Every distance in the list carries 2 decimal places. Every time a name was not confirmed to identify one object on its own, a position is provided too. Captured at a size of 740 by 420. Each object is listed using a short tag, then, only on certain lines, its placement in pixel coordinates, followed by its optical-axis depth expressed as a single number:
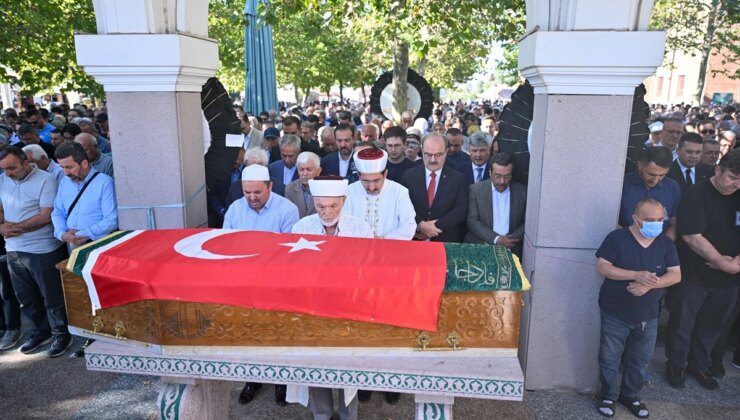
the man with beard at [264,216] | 4.11
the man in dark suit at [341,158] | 6.28
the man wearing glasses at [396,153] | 5.77
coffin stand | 2.71
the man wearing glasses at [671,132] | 6.62
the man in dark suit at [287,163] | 5.92
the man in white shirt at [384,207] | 4.21
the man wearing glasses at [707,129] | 8.13
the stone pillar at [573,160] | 3.63
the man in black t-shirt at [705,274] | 4.13
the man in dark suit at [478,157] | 6.08
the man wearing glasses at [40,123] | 9.48
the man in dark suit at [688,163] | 5.29
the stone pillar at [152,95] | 3.99
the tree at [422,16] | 7.58
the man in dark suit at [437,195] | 4.68
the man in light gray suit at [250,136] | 8.33
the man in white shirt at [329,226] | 3.47
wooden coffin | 2.73
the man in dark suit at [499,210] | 4.48
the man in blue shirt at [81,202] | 4.43
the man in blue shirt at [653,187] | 3.98
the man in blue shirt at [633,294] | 3.54
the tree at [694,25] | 18.09
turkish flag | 2.72
